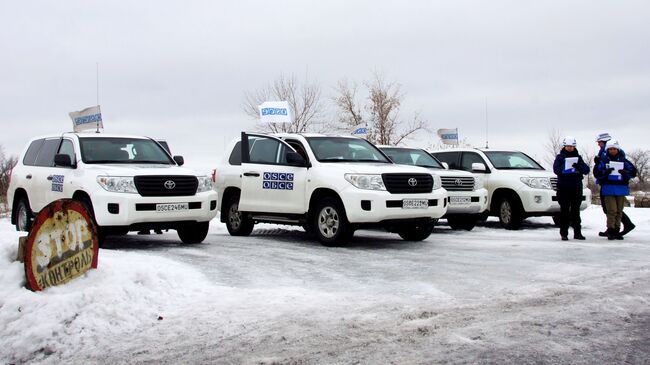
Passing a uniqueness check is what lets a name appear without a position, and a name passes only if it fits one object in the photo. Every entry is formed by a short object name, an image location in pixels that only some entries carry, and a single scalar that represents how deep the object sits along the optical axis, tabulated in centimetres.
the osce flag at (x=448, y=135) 2073
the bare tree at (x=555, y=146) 4933
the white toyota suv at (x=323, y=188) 986
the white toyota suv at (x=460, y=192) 1340
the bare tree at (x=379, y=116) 4450
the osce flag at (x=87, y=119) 1420
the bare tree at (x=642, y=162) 7069
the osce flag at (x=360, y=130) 2245
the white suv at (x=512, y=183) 1389
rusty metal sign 568
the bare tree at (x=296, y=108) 3994
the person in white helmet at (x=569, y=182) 1095
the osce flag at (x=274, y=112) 1627
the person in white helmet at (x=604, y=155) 1123
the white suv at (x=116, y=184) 953
